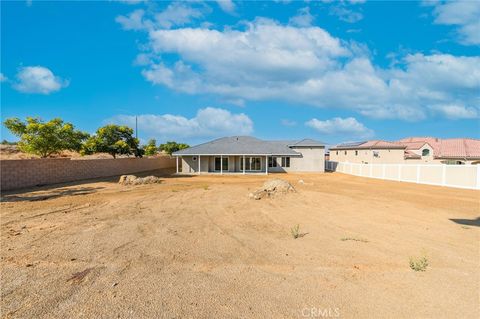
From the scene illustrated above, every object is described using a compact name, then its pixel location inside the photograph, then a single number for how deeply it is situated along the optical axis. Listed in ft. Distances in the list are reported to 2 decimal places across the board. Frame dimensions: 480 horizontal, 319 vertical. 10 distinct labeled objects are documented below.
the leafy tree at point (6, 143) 178.72
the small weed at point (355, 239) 21.39
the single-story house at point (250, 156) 104.27
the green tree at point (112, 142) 102.63
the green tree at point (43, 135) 63.16
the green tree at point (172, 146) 211.61
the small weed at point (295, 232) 22.41
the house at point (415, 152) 130.62
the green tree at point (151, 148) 183.75
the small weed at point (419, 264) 15.79
